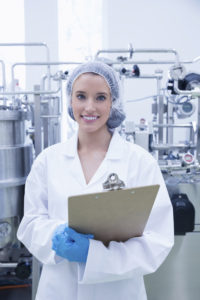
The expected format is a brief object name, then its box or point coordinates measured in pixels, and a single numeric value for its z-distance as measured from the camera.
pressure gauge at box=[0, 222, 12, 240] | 1.24
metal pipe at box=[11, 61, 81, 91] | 1.44
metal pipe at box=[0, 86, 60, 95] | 1.26
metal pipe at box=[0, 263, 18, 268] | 1.36
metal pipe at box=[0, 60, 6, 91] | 2.17
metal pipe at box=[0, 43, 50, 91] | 1.66
